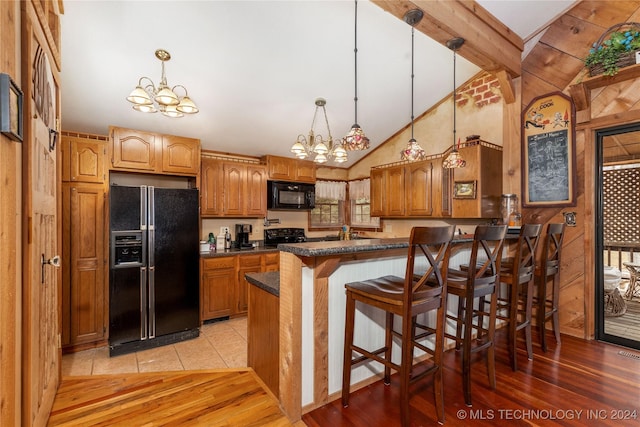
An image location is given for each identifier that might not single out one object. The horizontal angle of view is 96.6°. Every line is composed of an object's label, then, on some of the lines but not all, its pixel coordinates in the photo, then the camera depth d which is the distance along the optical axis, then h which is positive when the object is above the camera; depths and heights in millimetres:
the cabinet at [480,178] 3377 +433
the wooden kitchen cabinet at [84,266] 2875 -532
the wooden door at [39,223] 1300 -43
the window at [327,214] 5293 +3
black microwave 4348 +301
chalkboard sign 2990 +681
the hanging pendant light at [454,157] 2508 +527
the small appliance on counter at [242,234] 4223 -292
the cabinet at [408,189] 3861 +372
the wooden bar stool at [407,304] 1486 -502
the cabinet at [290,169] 4402 +725
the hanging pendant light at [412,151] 2400 +534
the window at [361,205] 5289 +171
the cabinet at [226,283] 3561 -878
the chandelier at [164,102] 2078 +860
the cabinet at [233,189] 3846 +358
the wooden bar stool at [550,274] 2547 -591
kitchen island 1667 -638
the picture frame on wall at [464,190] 3432 +300
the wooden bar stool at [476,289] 1811 -501
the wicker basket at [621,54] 2527 +1421
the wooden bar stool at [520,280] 2160 -520
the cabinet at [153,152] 3152 +734
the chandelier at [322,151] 2797 +635
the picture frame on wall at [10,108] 978 +387
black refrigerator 2879 -564
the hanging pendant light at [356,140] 1913 +501
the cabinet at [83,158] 2877 +590
